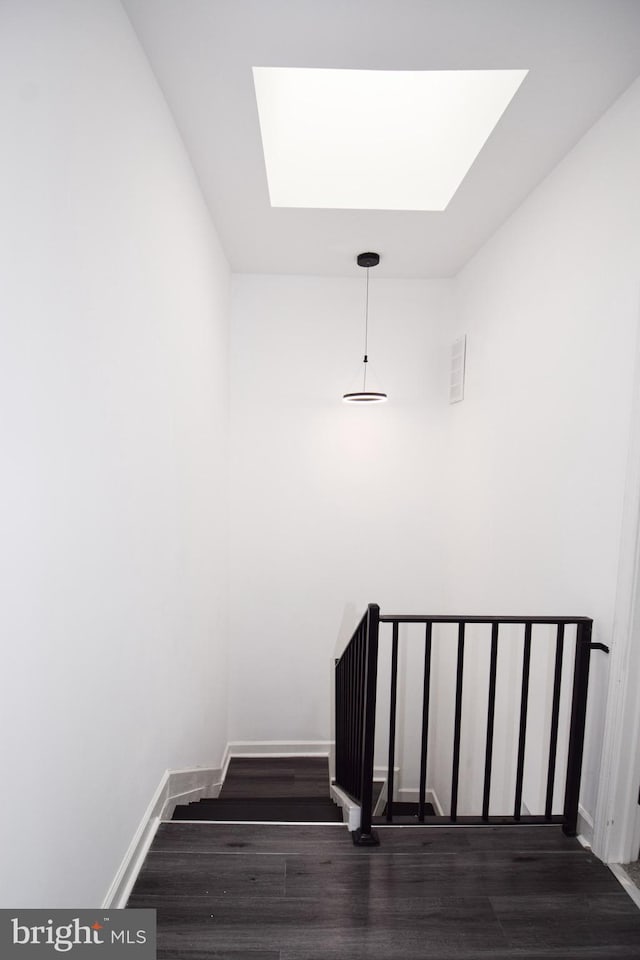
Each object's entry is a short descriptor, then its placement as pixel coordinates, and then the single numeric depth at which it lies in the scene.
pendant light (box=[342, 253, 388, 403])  3.68
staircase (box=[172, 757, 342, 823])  2.64
